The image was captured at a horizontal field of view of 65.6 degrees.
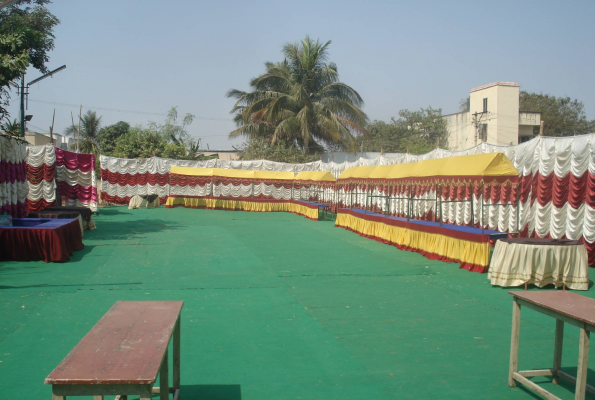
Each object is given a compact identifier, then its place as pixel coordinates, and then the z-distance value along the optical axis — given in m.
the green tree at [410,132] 38.44
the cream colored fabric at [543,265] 7.89
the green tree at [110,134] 40.89
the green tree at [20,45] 11.23
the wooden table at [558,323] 3.47
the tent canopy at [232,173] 28.66
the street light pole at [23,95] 16.66
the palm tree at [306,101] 29.91
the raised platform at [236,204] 28.00
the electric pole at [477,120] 33.44
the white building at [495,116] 33.47
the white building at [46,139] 36.89
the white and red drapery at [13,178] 12.14
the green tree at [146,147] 33.16
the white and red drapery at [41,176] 17.55
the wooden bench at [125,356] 2.45
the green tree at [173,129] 39.31
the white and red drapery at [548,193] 10.08
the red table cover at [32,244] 10.09
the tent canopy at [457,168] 9.91
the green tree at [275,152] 32.84
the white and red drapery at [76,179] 19.19
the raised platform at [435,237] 9.65
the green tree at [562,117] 38.69
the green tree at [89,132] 39.00
